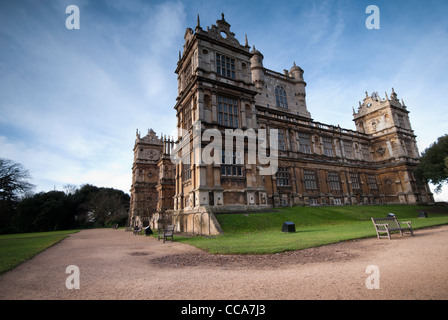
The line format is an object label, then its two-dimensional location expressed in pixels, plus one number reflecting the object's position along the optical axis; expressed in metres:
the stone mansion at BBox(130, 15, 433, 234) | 20.12
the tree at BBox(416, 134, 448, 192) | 31.30
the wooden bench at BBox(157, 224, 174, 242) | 13.95
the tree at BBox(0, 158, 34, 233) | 40.62
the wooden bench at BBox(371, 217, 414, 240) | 10.64
